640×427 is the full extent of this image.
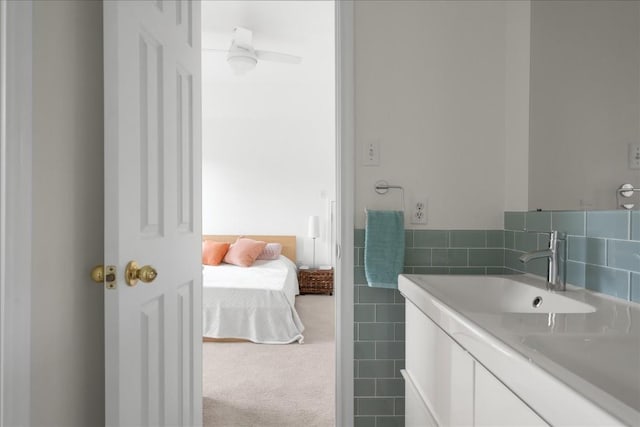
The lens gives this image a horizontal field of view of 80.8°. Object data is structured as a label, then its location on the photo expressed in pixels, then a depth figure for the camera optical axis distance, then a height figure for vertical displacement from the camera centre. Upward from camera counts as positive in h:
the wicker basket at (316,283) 5.18 -0.98
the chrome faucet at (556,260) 1.20 -0.15
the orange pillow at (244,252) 4.72 -0.52
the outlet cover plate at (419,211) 1.70 +0.00
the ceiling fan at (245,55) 3.12 +1.35
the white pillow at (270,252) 5.17 -0.56
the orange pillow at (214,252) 4.71 -0.52
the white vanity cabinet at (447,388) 0.66 -0.39
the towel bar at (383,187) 1.68 +0.11
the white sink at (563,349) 0.47 -0.24
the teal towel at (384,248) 1.63 -0.16
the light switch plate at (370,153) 1.68 +0.26
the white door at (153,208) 1.03 +0.01
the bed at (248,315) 3.36 -0.93
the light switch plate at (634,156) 1.05 +0.16
